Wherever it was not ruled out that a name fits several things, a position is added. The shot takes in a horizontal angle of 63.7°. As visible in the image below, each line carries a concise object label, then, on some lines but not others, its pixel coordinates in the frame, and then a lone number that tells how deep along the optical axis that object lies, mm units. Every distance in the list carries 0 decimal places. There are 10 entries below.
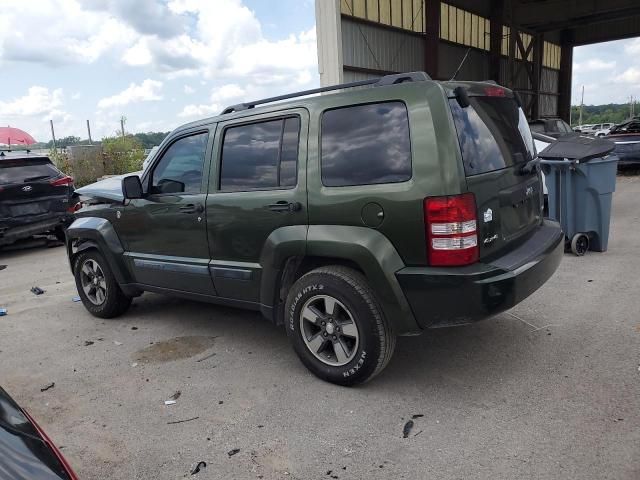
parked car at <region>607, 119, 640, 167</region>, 14993
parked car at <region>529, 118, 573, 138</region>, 11538
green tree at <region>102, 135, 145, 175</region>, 17078
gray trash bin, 6332
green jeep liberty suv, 2994
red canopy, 15345
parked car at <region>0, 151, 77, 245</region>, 8617
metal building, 13844
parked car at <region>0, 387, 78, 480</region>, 1665
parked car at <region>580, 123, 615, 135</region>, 51994
